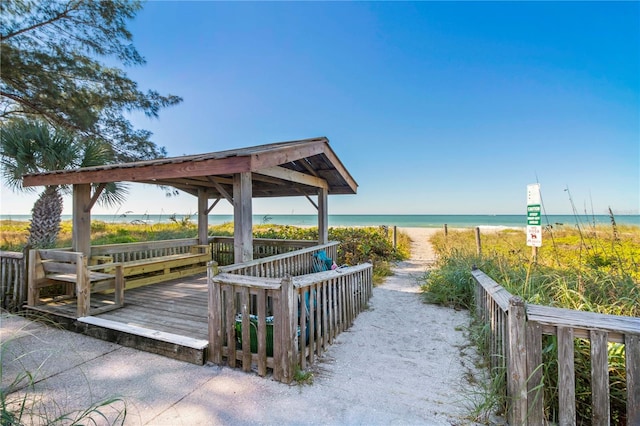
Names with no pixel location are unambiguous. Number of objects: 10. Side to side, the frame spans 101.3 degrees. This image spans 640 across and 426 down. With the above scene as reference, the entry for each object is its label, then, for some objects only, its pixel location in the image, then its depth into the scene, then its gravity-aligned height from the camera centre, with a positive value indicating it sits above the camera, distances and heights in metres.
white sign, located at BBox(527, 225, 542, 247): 4.52 -0.38
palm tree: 6.09 +1.47
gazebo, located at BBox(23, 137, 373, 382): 2.72 -0.98
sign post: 4.57 -0.04
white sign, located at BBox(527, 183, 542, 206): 4.65 +0.36
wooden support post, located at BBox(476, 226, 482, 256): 7.69 -0.84
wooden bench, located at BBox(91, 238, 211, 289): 5.41 -0.94
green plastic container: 2.74 -1.24
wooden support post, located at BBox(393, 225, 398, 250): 10.74 -0.90
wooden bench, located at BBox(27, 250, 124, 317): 3.74 -0.89
